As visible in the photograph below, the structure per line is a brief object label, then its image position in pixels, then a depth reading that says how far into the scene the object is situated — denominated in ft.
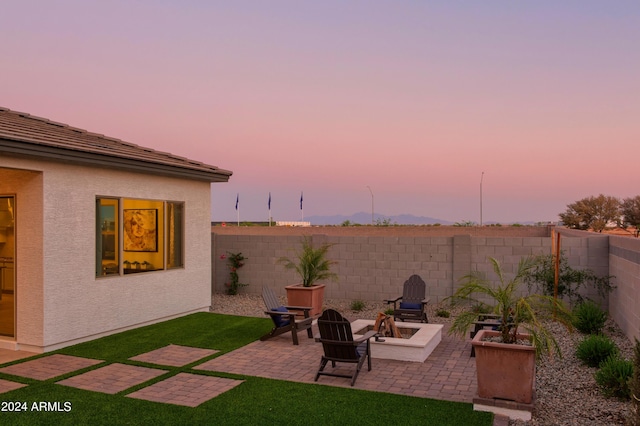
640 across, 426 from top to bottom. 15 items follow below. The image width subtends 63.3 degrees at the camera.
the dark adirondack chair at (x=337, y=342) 22.22
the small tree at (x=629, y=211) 151.66
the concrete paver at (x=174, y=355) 25.25
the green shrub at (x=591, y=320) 30.73
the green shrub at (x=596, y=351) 23.59
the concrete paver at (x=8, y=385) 20.66
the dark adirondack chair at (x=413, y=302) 35.01
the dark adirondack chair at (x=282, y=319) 29.71
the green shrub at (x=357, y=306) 41.39
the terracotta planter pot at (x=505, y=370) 17.80
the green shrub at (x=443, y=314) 38.65
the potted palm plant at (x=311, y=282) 38.29
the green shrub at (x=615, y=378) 19.03
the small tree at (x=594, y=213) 158.71
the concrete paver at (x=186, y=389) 19.66
